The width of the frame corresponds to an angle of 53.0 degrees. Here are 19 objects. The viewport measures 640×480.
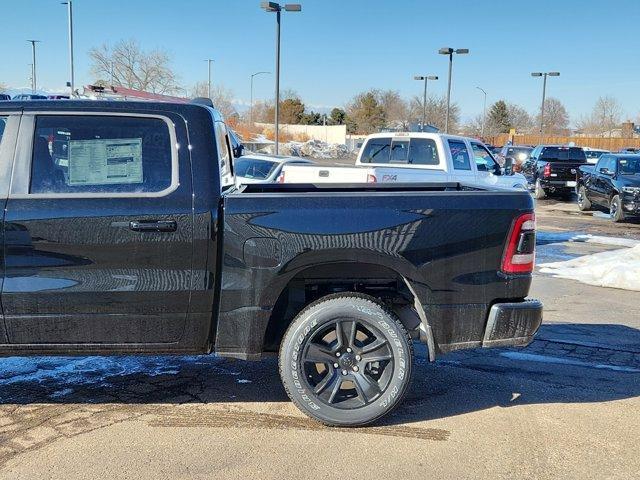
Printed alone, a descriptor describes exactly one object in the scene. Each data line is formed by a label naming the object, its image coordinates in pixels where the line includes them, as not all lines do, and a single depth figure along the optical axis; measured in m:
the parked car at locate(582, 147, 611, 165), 31.37
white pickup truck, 11.93
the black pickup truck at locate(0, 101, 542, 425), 3.88
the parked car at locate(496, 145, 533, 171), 30.58
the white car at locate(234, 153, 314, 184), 14.81
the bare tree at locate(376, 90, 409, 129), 81.19
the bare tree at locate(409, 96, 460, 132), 70.44
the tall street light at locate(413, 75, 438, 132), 44.91
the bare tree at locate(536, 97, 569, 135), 91.19
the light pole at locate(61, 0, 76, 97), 33.03
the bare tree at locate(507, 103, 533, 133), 97.25
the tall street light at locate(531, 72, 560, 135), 47.75
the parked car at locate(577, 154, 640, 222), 16.44
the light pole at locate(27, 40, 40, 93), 58.06
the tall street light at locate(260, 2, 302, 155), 21.66
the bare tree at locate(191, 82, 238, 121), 60.12
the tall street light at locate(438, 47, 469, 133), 33.59
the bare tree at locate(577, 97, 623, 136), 97.94
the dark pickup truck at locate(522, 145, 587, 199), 23.03
